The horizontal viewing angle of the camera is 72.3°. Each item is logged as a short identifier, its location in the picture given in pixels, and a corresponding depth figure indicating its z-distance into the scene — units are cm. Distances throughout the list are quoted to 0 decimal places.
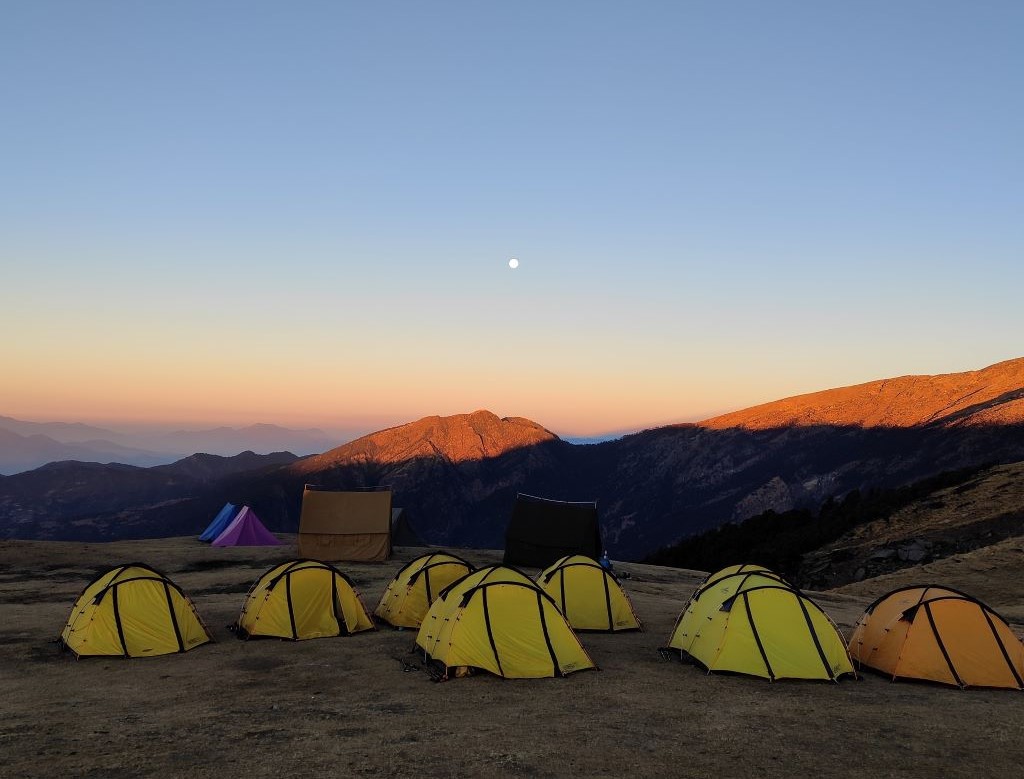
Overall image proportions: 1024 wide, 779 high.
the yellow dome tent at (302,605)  1723
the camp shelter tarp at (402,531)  3950
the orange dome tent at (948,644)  1384
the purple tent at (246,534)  3975
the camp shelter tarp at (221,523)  4131
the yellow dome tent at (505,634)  1385
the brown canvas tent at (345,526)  3216
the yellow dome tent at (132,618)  1545
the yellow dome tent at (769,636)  1400
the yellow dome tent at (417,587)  1884
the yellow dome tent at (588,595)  1883
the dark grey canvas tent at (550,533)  3077
